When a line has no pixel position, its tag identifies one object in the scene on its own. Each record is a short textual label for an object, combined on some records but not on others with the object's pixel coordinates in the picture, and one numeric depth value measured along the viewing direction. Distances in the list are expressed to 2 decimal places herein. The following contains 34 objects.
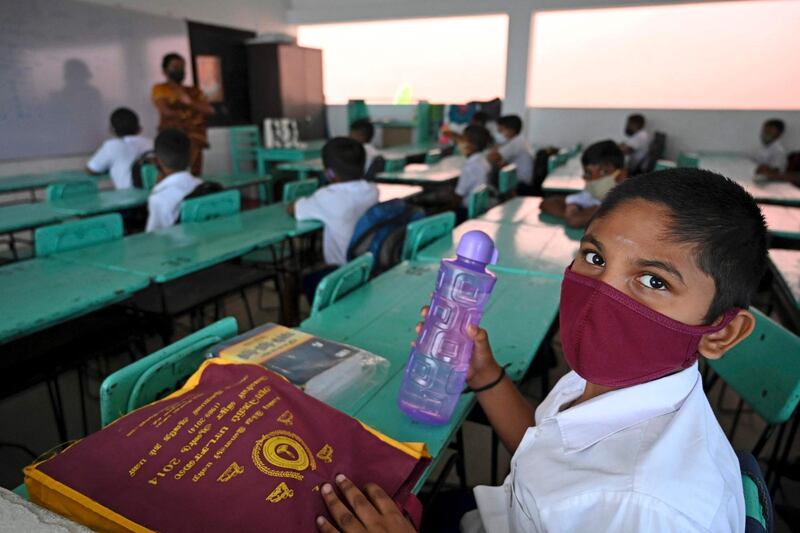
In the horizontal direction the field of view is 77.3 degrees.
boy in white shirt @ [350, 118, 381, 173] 4.70
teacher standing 4.83
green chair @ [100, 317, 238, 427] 0.90
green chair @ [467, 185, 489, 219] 3.03
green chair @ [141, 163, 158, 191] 3.80
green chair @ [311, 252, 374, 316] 1.45
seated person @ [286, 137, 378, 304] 2.59
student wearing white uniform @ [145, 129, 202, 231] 2.73
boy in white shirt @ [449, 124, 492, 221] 4.09
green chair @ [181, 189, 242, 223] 2.55
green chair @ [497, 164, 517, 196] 3.95
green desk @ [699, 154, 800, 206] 3.46
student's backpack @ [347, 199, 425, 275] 2.20
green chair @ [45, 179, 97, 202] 3.20
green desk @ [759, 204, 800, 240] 2.52
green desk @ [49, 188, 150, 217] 2.93
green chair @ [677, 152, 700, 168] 5.01
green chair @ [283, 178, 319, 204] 3.35
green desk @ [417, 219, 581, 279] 1.91
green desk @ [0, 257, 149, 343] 1.39
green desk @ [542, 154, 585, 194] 3.76
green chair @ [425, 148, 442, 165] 5.22
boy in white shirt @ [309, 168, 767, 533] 0.58
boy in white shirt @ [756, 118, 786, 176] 5.70
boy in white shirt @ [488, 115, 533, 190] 5.07
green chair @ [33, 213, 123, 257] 1.92
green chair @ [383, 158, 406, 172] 4.75
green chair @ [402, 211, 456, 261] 2.09
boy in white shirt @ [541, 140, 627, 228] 2.56
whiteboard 4.32
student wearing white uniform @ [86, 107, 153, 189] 4.12
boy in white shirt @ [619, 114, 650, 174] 6.44
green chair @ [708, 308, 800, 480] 1.13
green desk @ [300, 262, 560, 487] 0.96
